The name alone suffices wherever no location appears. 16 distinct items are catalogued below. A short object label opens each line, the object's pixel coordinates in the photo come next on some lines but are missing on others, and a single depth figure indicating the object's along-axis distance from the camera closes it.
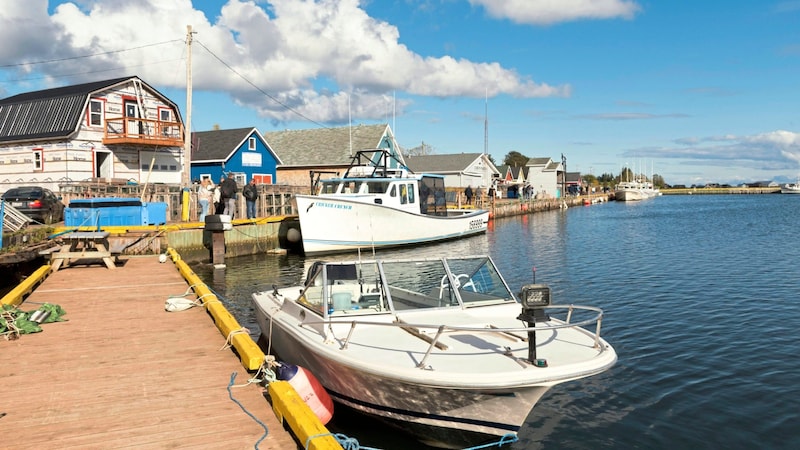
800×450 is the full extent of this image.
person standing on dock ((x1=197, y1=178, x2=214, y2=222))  24.48
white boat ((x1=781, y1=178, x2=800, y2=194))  157.27
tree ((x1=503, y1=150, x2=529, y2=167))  138.50
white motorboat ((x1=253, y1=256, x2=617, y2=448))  5.99
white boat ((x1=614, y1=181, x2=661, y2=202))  104.06
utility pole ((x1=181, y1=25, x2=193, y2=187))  23.78
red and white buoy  6.92
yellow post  23.89
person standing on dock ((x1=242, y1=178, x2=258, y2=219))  25.49
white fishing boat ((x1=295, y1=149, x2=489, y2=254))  23.45
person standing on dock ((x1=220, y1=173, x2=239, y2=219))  23.84
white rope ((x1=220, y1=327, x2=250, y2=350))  7.79
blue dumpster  19.52
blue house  40.03
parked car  22.33
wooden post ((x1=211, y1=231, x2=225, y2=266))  20.97
